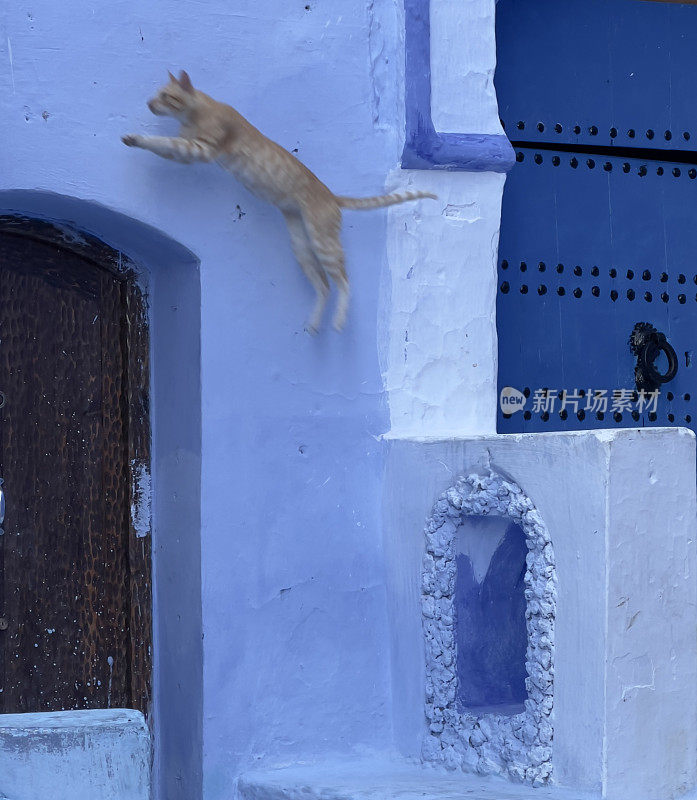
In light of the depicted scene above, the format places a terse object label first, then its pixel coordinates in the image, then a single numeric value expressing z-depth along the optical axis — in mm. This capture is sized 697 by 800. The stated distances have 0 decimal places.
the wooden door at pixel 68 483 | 5480
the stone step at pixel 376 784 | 4691
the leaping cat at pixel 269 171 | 4984
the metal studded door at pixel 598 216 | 6410
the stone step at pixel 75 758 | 3691
